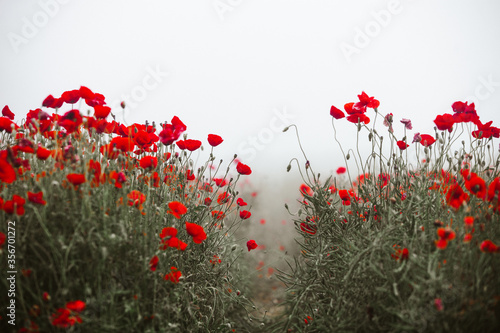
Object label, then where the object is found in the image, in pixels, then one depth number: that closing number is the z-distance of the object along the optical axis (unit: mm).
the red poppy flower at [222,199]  2605
